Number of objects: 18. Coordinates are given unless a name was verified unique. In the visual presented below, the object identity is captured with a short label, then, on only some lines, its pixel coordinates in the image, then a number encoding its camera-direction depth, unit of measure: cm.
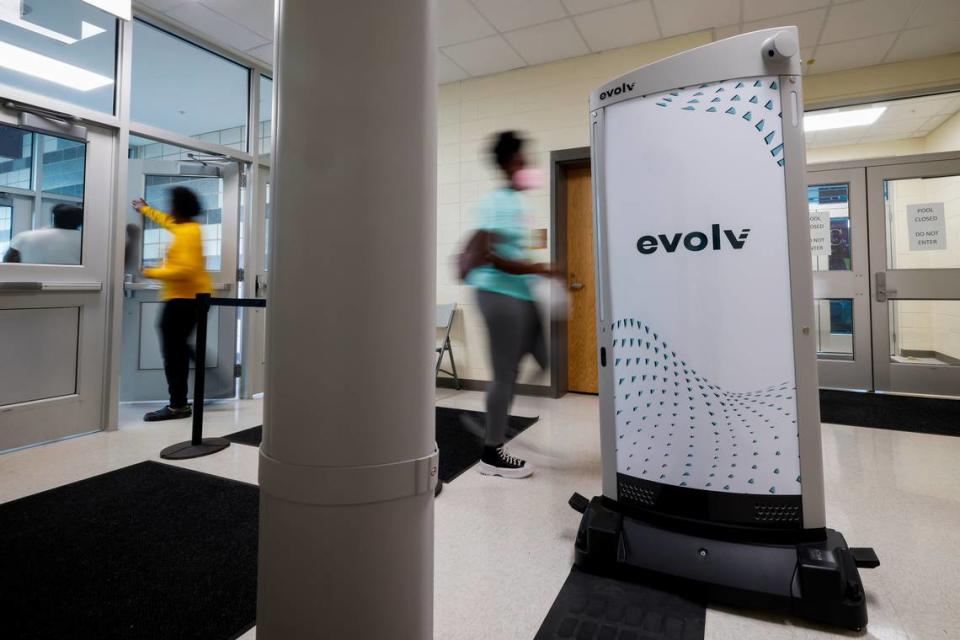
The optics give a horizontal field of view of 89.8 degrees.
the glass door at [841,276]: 432
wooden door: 423
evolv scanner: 133
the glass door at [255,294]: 399
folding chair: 436
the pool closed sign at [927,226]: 416
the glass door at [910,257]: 409
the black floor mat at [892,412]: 313
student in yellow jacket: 329
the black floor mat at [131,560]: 124
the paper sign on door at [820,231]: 445
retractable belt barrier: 255
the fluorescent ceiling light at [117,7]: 279
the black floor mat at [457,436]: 245
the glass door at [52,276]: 263
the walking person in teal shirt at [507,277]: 217
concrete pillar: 58
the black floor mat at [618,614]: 119
